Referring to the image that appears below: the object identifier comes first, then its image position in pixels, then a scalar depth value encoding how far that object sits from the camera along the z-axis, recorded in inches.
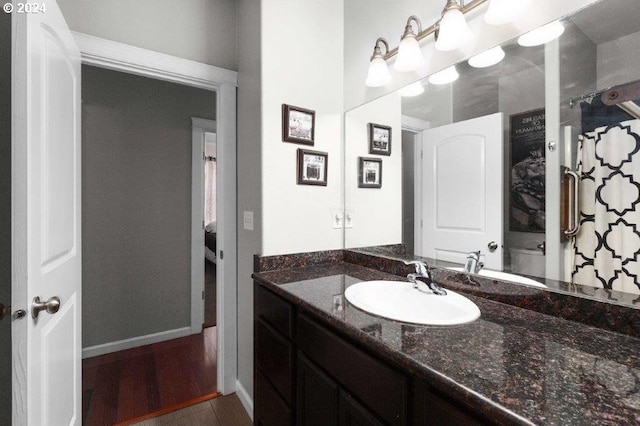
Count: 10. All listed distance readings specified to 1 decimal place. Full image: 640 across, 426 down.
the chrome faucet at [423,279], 46.0
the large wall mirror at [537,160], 34.5
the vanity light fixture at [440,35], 42.5
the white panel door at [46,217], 37.4
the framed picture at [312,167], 69.4
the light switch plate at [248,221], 70.6
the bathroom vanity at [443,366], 22.4
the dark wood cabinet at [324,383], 28.5
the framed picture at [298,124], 67.2
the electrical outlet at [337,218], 74.9
